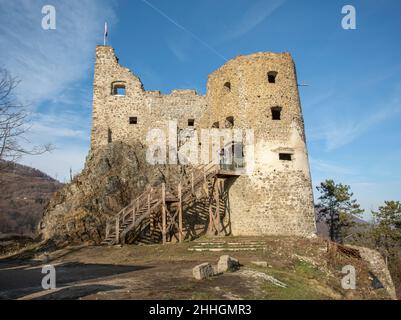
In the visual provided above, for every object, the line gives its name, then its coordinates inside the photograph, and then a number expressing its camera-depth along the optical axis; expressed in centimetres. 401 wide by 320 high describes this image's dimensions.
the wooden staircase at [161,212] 1656
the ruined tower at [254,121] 1794
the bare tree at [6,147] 1092
